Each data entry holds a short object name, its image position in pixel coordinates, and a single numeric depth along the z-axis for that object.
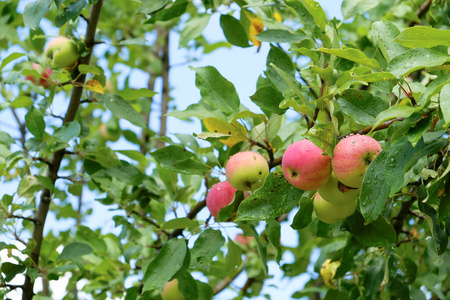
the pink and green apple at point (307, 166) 1.49
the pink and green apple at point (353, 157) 1.46
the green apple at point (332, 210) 1.57
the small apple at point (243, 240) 2.91
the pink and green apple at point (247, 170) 1.63
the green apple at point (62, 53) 1.92
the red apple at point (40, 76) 1.98
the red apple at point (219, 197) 1.73
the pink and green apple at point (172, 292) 1.94
